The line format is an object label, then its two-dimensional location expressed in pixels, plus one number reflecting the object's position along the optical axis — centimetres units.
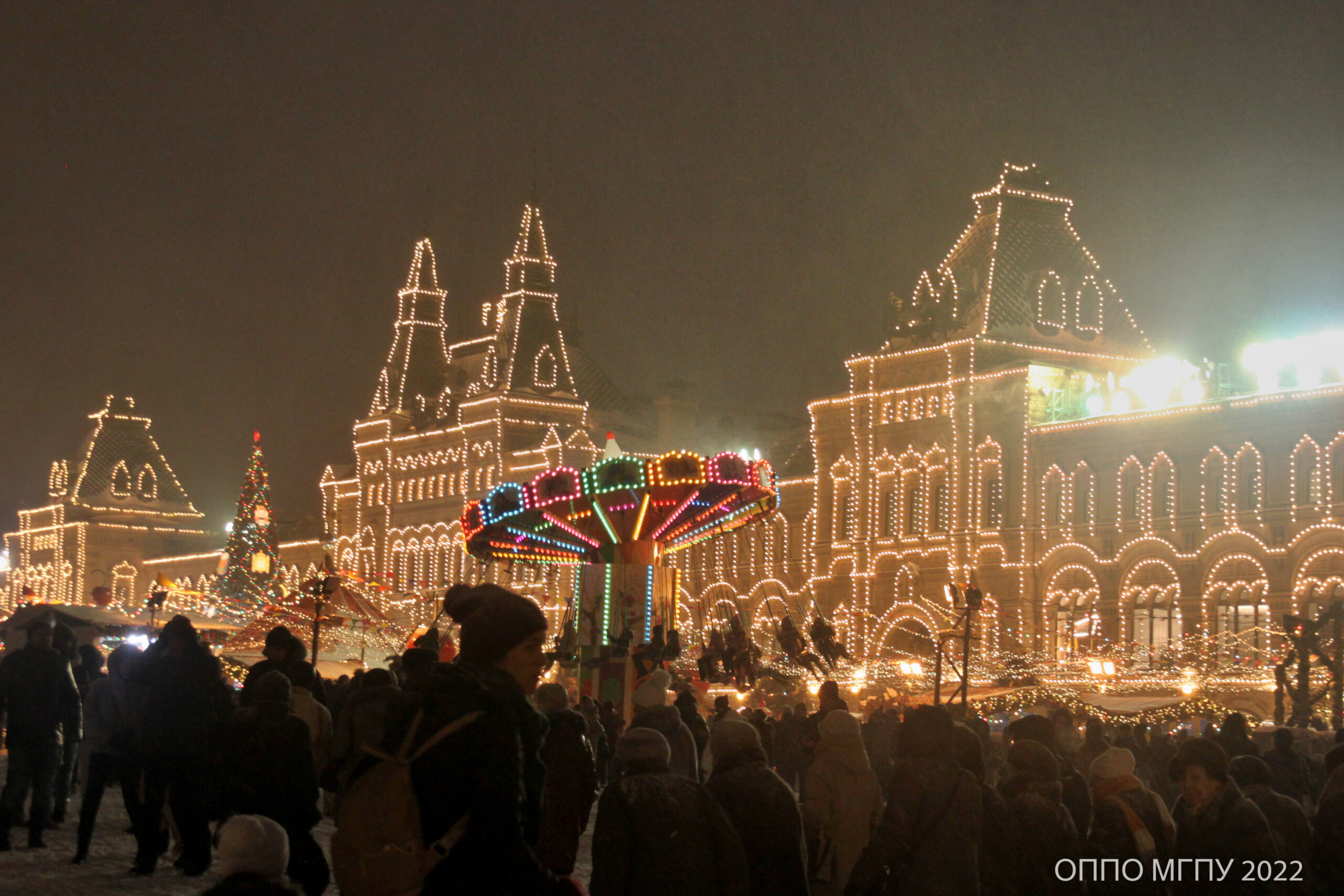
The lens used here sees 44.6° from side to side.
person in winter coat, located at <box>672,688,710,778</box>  1619
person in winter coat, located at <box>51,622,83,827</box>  1300
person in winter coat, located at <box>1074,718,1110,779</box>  1669
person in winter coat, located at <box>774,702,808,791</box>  1942
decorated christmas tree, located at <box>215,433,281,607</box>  5781
